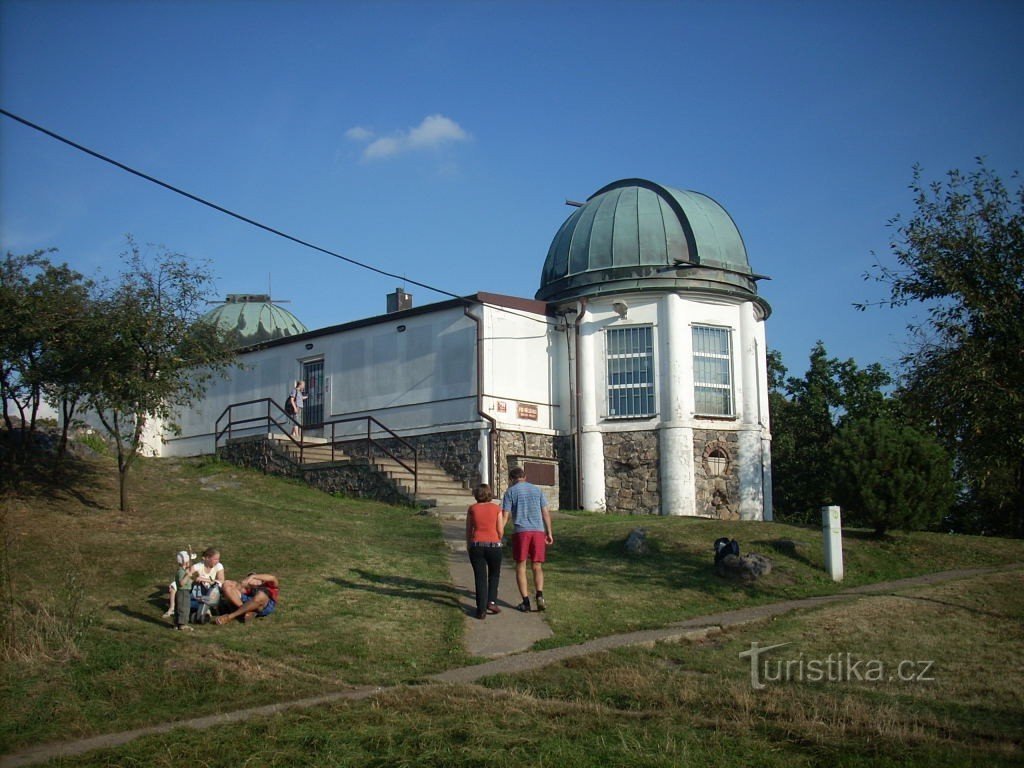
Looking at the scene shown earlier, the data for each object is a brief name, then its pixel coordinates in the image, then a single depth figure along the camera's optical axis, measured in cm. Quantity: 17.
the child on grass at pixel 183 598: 1086
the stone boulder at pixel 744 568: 1408
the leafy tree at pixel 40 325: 1496
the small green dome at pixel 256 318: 3353
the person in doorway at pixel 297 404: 2517
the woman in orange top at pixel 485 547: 1160
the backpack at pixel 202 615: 1111
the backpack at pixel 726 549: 1435
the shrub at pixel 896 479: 1658
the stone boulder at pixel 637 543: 1566
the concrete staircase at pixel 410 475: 2044
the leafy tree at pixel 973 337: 1202
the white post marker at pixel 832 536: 1493
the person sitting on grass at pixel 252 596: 1122
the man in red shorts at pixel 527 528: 1195
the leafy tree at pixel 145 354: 1553
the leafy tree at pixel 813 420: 3073
